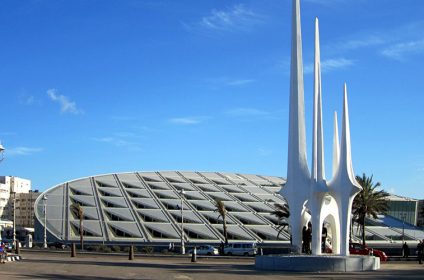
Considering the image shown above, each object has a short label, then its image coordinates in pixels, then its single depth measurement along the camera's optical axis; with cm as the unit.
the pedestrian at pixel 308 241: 3438
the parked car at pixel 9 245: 5018
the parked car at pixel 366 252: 4488
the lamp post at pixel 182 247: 5429
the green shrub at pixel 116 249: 5775
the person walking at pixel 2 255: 3519
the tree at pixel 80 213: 5958
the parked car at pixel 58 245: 6106
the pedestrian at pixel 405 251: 4856
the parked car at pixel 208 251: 5349
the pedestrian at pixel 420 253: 3984
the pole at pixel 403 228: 6793
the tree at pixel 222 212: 6005
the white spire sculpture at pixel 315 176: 3222
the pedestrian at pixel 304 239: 3447
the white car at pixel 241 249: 5416
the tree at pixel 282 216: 5759
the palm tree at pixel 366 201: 5725
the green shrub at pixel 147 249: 5700
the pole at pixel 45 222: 6217
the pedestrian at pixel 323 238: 3677
